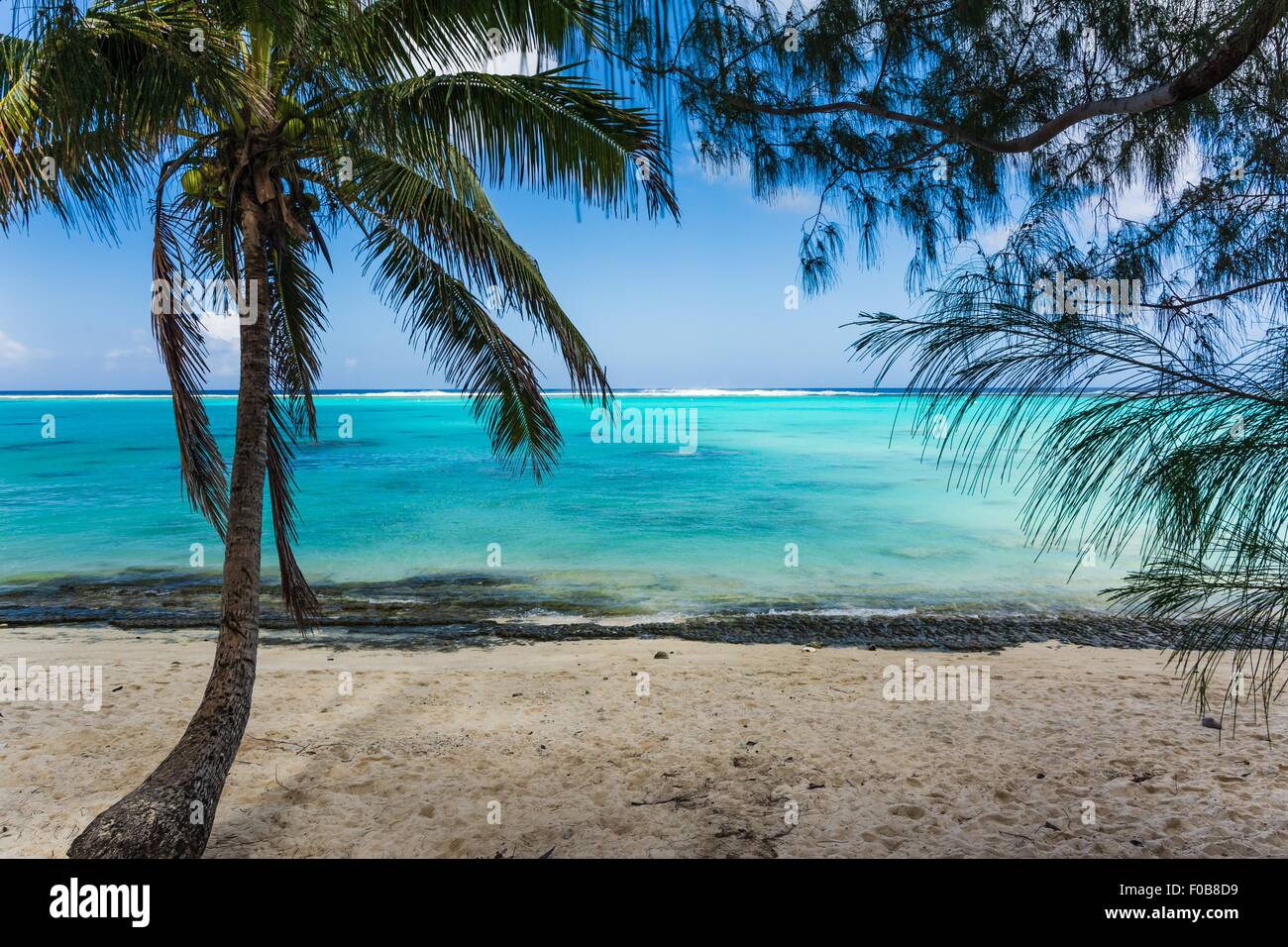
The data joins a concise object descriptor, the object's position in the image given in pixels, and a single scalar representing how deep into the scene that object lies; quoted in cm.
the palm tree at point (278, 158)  346
